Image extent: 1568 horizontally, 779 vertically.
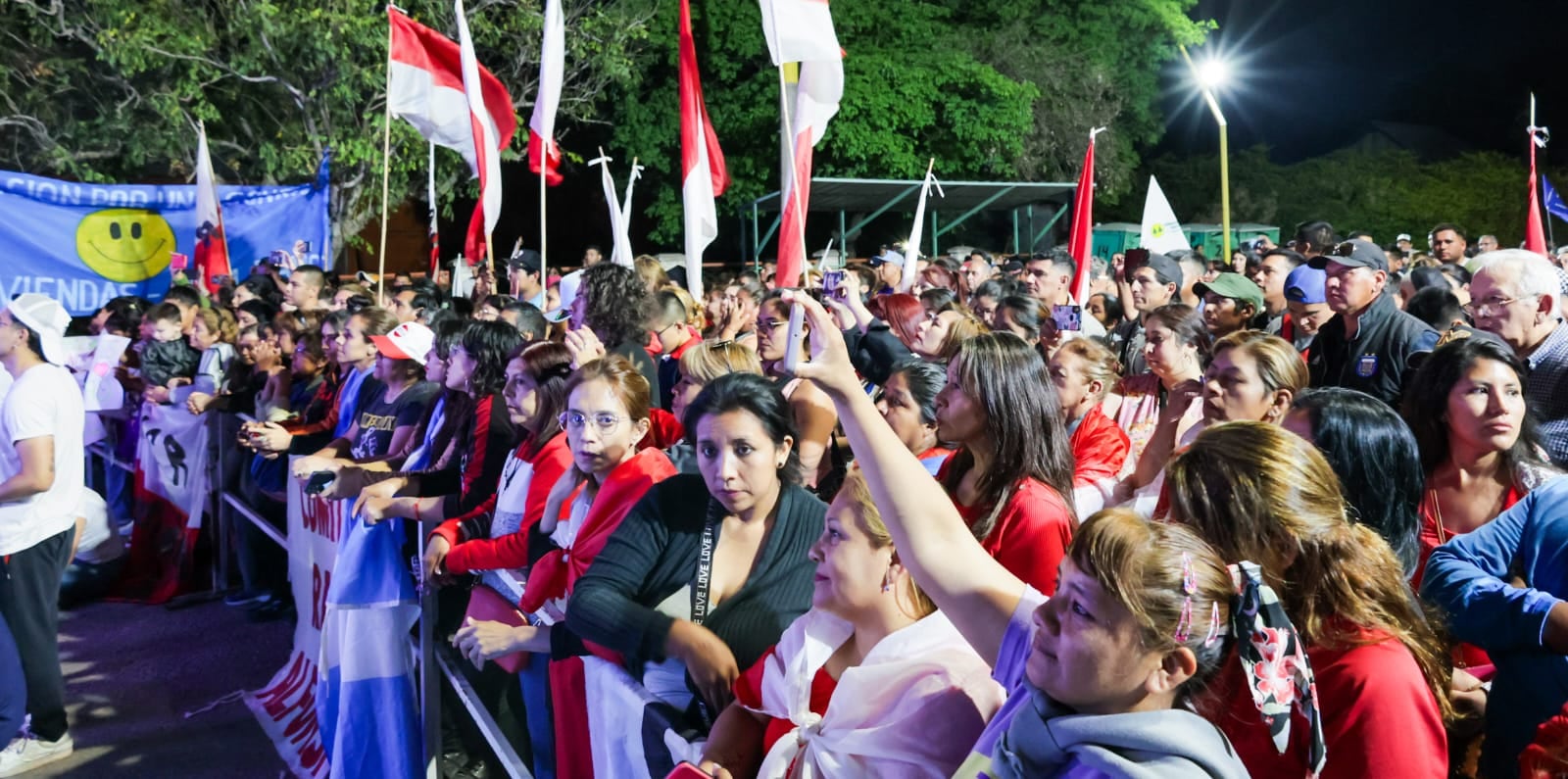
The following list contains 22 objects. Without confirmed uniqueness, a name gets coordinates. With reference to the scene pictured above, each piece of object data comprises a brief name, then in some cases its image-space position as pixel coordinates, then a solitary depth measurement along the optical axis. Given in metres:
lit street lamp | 8.19
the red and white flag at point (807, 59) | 6.25
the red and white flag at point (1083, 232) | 8.54
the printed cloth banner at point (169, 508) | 8.43
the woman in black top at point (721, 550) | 3.19
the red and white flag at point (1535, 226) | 9.39
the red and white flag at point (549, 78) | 8.53
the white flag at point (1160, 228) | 11.71
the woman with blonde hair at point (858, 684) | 2.14
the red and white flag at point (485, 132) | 8.82
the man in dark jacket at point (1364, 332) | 5.24
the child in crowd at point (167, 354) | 9.55
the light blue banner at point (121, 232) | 12.64
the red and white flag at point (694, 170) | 7.54
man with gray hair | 4.66
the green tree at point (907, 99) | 24.67
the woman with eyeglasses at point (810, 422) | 3.83
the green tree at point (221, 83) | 16.88
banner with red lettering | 5.64
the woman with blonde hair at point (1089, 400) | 4.60
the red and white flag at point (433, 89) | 9.37
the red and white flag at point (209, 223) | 12.57
